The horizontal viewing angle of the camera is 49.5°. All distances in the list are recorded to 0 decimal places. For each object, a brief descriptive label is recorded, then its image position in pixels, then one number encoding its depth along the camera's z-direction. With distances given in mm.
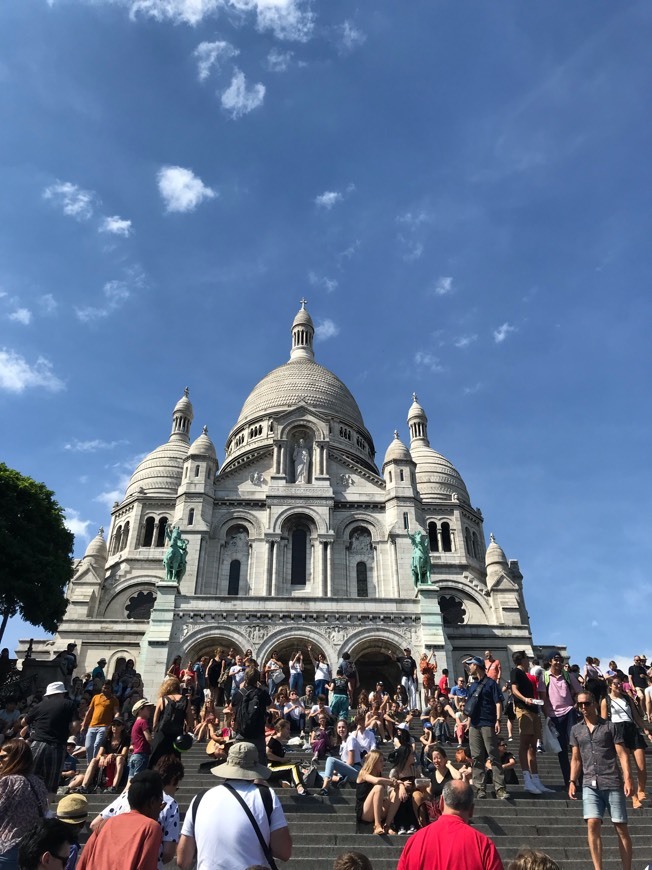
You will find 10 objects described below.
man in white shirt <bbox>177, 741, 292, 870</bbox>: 4812
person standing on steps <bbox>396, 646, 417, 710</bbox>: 22453
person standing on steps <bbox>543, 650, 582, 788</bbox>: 11758
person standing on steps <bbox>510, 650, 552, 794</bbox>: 11547
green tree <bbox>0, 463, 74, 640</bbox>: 29094
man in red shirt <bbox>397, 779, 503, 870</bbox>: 4621
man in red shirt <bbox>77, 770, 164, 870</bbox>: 4582
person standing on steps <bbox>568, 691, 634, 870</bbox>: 7785
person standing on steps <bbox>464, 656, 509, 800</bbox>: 10938
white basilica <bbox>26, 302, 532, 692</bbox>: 29578
